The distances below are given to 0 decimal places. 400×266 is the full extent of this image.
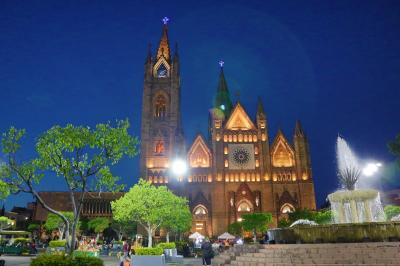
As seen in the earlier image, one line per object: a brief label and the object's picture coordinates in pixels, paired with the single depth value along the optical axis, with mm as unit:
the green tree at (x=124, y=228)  67875
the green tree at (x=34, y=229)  74688
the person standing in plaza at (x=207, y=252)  22948
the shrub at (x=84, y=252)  20853
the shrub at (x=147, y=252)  21562
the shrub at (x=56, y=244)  32350
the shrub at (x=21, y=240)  43094
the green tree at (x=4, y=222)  50062
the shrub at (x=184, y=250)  40594
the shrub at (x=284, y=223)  52844
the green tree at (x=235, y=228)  57281
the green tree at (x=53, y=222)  61188
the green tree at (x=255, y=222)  54031
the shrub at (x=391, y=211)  39156
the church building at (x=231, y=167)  64438
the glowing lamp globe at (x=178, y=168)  66250
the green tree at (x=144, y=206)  37594
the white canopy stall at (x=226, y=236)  49278
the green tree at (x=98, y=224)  69250
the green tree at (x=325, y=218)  43031
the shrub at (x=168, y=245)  32094
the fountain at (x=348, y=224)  14867
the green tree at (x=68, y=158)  16156
